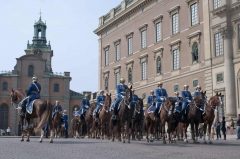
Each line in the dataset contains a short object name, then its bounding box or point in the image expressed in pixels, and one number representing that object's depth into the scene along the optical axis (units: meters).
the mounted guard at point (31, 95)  18.73
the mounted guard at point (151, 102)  20.19
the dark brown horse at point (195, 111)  19.62
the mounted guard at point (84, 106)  29.77
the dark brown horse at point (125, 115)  18.52
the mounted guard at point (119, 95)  19.09
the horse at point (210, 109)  19.61
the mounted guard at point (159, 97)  19.45
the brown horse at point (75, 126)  32.31
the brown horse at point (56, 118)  23.09
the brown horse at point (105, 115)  22.27
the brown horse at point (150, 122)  20.09
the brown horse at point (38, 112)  17.83
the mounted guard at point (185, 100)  20.09
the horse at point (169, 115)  18.81
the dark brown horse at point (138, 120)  20.80
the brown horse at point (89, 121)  28.61
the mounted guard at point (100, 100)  25.92
